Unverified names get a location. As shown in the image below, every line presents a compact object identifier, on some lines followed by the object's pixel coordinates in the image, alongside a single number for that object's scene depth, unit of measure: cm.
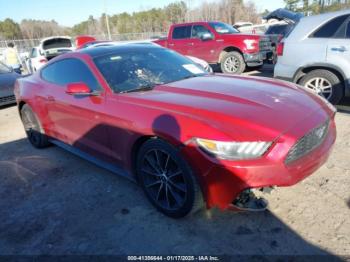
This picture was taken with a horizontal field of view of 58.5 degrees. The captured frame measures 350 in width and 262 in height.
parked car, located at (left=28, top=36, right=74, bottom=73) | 1352
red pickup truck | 940
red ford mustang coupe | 237
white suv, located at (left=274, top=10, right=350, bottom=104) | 532
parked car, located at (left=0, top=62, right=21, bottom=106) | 882
